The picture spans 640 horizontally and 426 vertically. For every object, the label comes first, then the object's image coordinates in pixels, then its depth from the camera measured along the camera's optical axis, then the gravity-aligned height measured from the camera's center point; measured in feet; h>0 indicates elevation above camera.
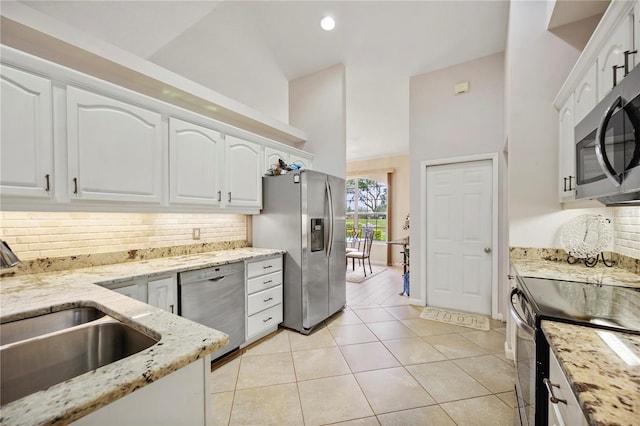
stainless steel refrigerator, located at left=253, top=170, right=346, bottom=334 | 9.38 -0.96
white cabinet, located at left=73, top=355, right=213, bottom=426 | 1.91 -1.56
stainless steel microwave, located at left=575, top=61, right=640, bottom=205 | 3.41 +0.94
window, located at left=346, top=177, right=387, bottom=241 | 24.79 +0.46
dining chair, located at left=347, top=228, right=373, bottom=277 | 18.59 -3.12
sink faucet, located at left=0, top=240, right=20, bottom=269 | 2.91 -0.51
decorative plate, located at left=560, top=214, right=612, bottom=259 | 6.05 -0.62
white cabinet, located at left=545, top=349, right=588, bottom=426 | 2.13 -1.78
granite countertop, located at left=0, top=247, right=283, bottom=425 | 1.69 -1.29
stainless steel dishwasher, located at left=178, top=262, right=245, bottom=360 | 6.79 -2.42
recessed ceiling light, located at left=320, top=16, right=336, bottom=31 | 9.95 +7.17
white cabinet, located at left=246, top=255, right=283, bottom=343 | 8.50 -2.90
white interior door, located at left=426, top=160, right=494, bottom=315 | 10.99 -1.12
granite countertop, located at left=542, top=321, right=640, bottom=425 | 1.70 -1.33
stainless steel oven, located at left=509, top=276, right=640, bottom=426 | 3.18 -1.34
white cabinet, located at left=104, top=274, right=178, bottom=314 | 5.70 -1.80
